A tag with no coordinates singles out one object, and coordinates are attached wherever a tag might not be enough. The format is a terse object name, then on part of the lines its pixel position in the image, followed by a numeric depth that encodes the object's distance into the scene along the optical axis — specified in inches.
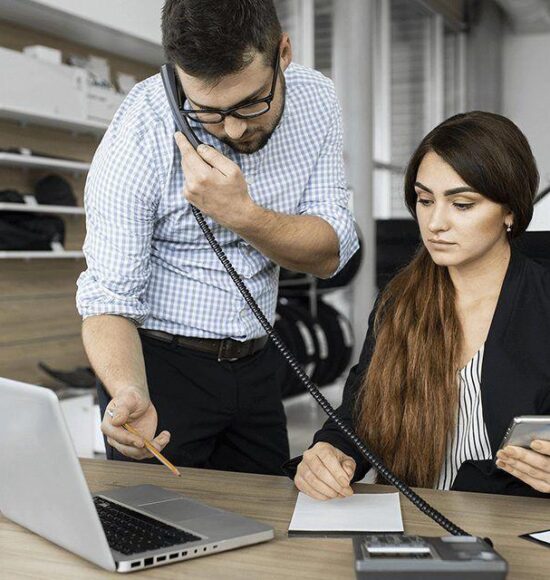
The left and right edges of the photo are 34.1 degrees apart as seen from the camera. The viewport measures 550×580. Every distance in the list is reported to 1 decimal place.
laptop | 40.8
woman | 65.4
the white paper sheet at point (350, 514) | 48.8
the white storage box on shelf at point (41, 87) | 161.6
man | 59.2
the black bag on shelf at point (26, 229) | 161.5
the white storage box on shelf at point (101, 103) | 182.2
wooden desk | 42.4
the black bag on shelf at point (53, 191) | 176.7
